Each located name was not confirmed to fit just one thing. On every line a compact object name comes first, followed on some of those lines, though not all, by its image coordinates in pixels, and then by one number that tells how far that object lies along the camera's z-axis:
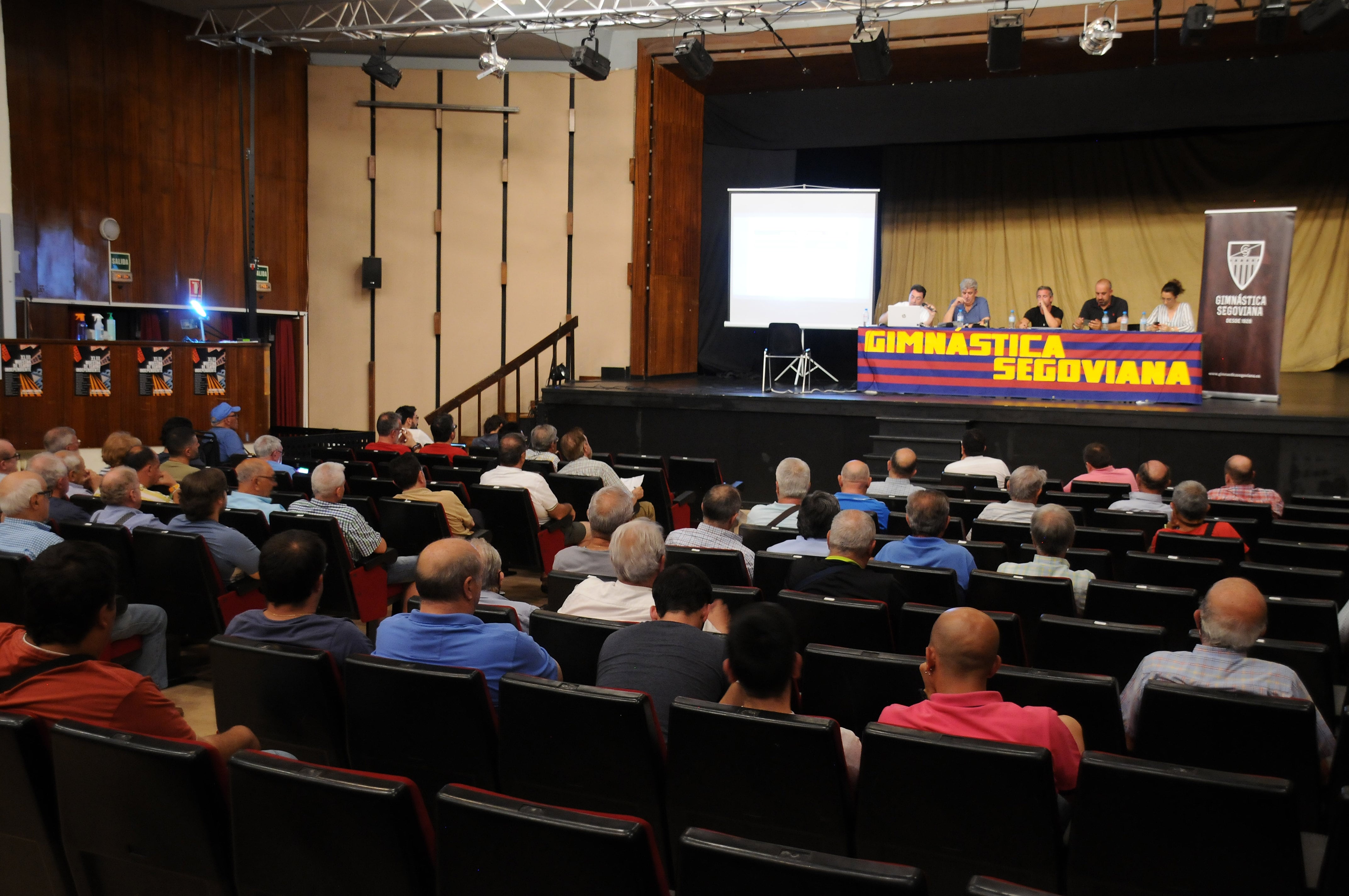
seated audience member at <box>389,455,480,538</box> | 5.05
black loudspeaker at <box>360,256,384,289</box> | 11.98
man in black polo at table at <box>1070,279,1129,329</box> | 9.16
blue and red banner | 8.27
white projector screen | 11.09
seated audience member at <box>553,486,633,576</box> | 3.92
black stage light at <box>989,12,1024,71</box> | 8.27
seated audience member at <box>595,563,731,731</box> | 2.43
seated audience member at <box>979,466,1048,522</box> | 4.81
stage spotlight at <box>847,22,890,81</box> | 8.72
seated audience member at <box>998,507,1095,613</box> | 3.64
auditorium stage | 7.46
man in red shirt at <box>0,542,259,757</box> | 2.13
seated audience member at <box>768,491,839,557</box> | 4.09
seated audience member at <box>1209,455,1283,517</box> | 5.63
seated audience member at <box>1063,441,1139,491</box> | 6.23
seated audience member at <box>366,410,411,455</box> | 7.23
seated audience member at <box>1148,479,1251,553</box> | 4.52
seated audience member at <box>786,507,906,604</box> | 3.31
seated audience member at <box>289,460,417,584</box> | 4.38
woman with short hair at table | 8.70
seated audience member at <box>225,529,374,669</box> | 2.70
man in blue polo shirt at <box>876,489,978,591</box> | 3.81
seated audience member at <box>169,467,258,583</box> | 4.00
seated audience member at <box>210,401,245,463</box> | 7.85
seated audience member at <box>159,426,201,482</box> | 5.55
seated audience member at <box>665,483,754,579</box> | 4.18
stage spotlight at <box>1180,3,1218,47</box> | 8.27
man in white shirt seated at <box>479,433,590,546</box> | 5.55
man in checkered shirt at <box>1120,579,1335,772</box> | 2.51
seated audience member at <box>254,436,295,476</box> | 6.05
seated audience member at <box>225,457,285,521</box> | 4.82
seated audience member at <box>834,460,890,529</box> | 4.87
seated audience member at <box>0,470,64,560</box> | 3.68
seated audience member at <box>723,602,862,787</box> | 2.12
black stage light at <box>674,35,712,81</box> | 9.54
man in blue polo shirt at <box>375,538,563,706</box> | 2.54
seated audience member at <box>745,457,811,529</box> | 4.95
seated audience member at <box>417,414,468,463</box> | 7.35
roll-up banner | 8.05
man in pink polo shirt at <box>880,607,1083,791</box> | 2.09
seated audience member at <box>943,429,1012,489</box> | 6.69
